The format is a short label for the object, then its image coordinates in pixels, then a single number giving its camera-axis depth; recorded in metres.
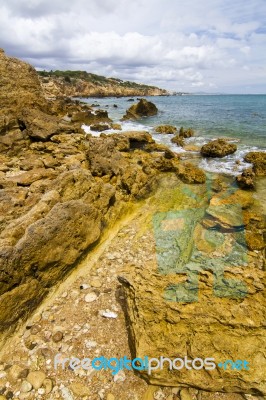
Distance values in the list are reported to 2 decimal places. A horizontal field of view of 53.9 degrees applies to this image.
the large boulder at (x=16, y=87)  16.33
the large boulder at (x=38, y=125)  15.45
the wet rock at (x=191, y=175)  11.89
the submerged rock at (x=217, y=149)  17.30
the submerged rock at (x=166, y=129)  26.56
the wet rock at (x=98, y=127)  26.27
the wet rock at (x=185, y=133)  24.17
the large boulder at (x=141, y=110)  38.41
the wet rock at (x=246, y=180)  11.57
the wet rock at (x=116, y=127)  27.74
